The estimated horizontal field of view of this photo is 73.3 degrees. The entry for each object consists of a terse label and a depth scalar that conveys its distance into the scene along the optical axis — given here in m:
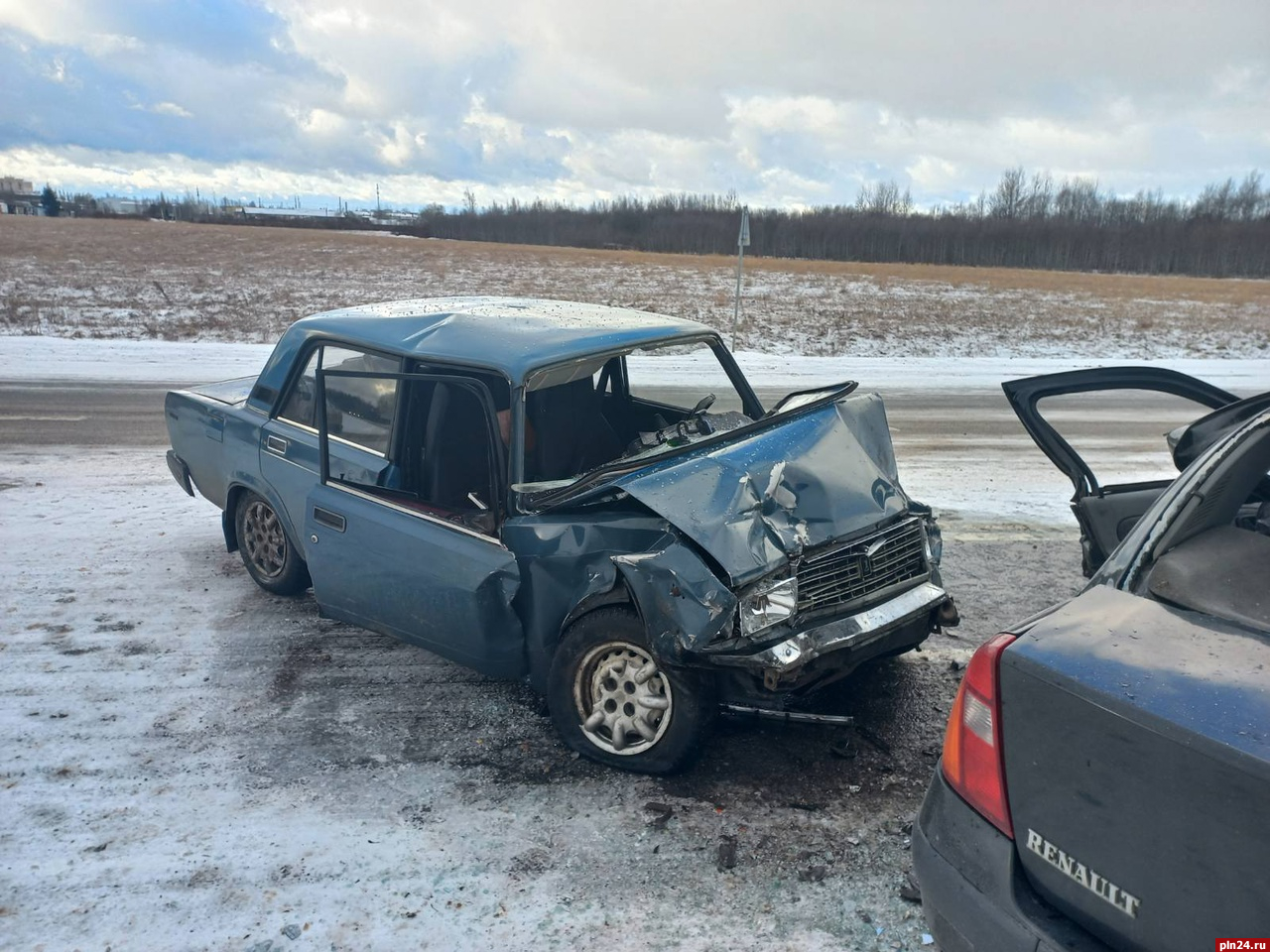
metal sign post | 15.56
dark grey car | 1.54
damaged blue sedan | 3.16
